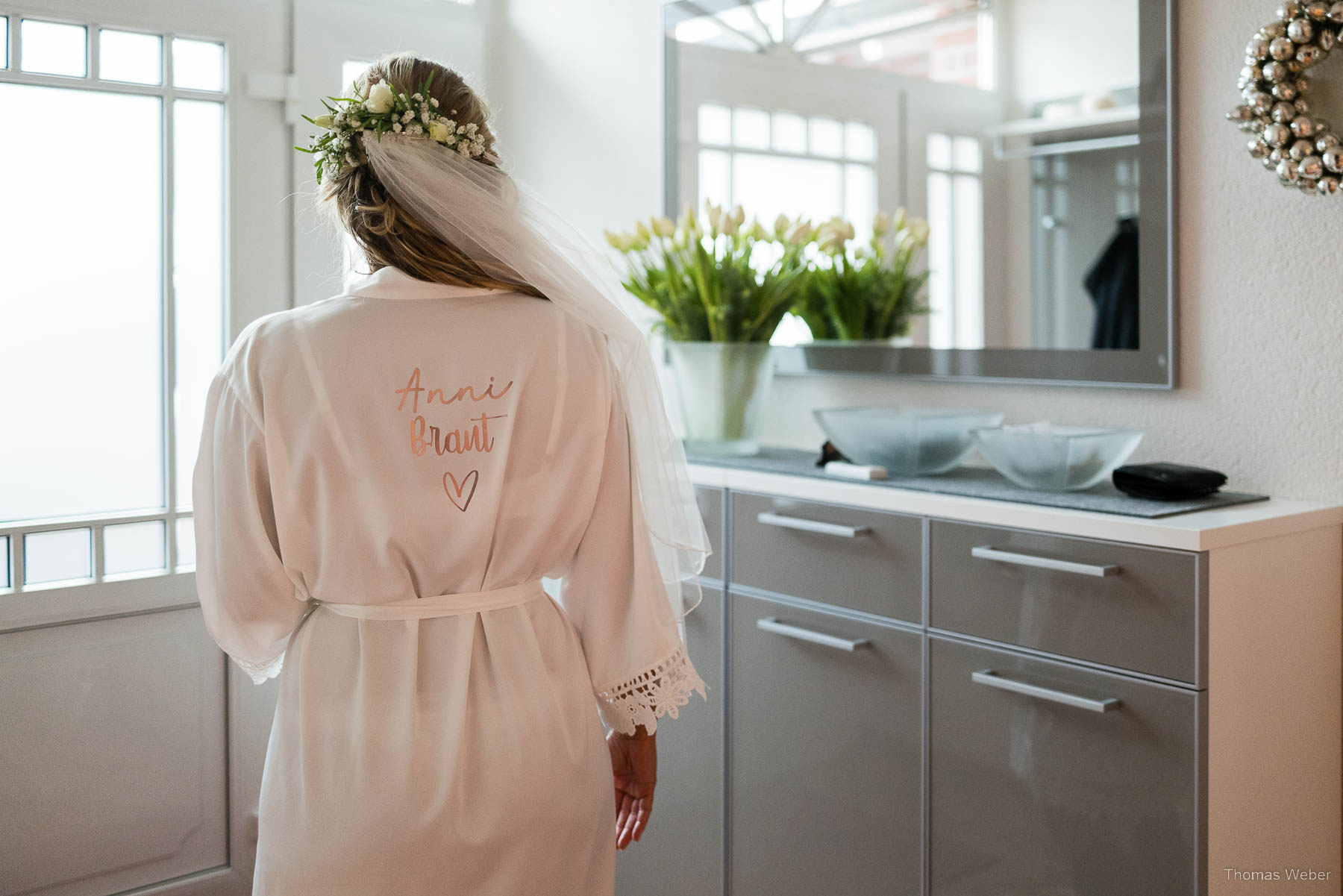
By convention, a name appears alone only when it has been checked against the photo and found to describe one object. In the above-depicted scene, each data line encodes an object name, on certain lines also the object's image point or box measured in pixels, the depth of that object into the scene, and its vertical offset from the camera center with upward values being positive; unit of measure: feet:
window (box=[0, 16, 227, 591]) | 7.41 +0.98
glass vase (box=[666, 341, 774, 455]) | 7.86 +0.32
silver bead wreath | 5.49 +1.66
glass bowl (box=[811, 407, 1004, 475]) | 6.62 +0.01
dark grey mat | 5.41 -0.28
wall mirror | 6.30 +1.85
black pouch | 5.55 -0.22
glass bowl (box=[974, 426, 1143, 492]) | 5.89 -0.09
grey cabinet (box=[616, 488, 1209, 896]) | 5.12 -1.45
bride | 4.28 -0.32
